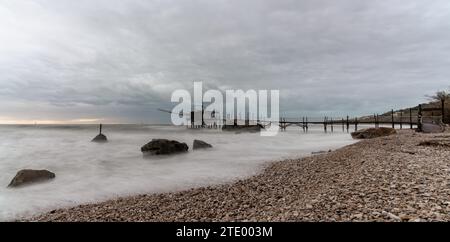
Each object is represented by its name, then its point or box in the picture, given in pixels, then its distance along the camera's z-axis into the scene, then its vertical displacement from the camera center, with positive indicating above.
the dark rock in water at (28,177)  13.47 -2.73
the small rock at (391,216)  4.30 -1.49
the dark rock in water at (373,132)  29.74 -0.99
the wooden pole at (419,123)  26.85 +0.04
